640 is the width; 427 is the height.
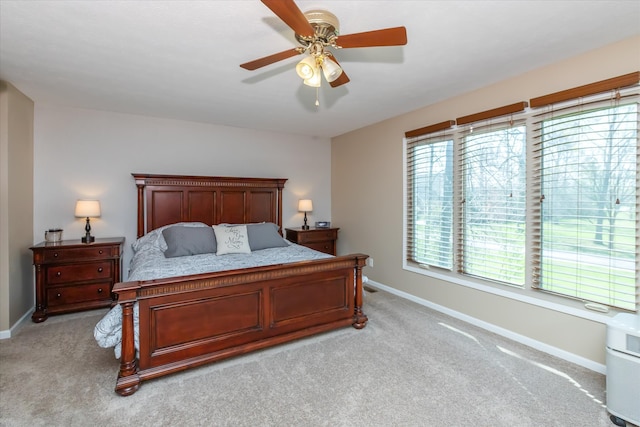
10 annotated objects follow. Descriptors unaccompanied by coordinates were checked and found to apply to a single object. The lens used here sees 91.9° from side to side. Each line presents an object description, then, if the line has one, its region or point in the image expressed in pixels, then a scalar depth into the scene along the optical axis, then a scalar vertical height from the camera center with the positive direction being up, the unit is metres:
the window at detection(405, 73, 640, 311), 2.28 +0.14
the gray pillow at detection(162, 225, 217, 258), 3.41 -0.33
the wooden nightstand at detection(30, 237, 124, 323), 3.32 -0.71
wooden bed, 2.17 -0.83
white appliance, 1.78 -0.95
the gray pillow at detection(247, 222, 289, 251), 3.88 -0.33
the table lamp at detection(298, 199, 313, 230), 5.11 +0.09
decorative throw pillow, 3.53 -0.33
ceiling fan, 1.61 +0.96
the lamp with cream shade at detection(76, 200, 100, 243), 3.60 +0.02
